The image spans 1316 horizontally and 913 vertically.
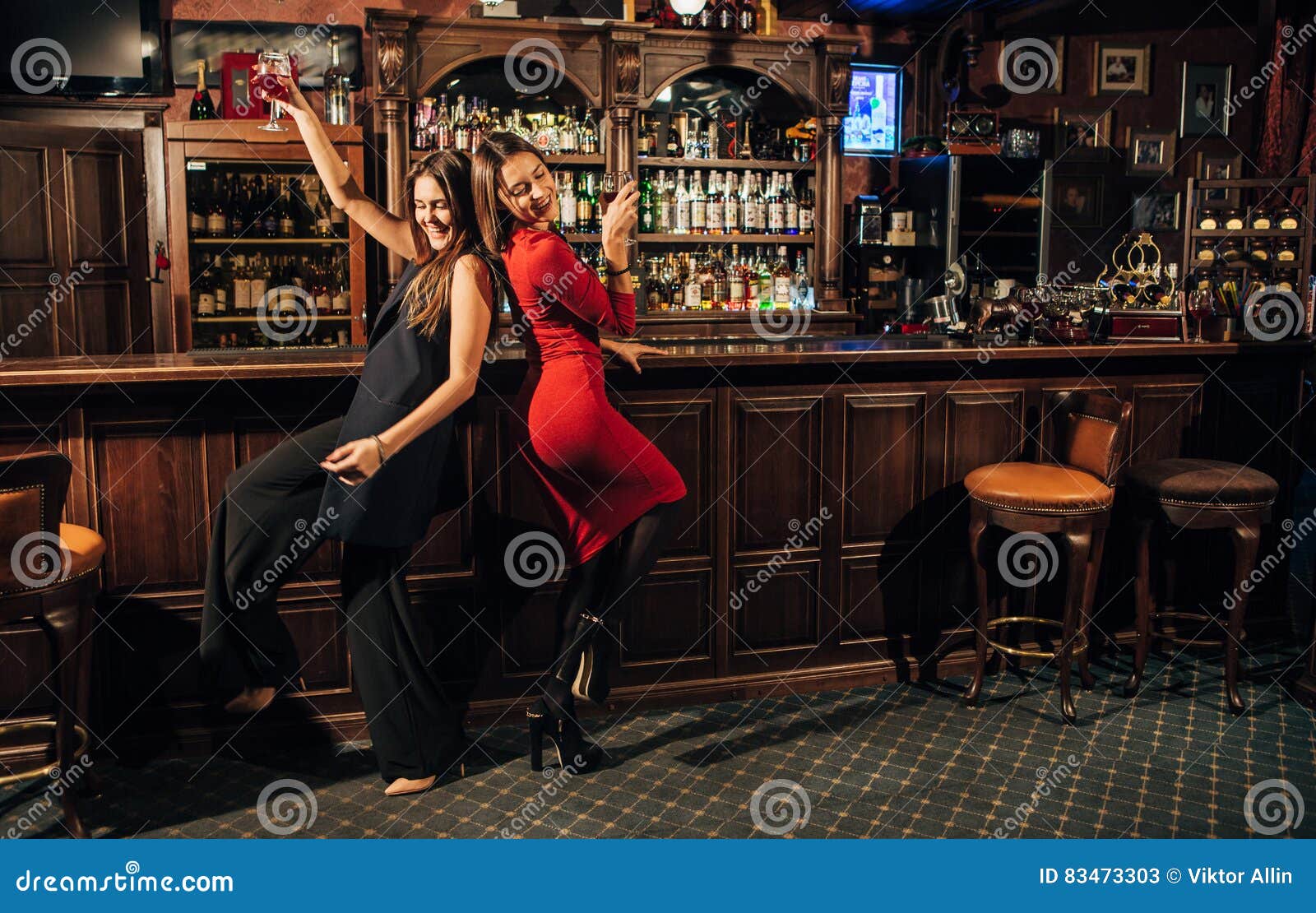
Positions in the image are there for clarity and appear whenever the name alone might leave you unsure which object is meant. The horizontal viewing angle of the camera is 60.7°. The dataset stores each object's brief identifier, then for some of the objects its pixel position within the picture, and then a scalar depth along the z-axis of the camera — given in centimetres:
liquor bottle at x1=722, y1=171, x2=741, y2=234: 623
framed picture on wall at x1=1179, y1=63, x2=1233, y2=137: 786
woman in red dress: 279
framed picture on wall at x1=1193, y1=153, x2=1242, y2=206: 430
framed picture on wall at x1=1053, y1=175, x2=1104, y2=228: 752
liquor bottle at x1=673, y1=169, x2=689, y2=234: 615
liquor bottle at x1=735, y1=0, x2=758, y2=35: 614
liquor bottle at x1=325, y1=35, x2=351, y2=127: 586
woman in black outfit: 274
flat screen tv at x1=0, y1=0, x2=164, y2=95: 582
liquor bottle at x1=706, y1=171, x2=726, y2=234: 621
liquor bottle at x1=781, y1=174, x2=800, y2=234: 632
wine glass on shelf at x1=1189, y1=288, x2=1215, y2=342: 406
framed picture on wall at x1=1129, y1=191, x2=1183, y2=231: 783
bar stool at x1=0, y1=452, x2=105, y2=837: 255
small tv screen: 722
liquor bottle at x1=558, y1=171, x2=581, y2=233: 602
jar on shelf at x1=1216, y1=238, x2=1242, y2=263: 433
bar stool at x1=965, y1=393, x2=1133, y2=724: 341
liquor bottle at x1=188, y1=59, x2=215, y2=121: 565
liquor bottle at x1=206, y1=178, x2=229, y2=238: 562
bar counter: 314
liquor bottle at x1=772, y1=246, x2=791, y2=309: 632
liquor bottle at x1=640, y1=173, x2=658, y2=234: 614
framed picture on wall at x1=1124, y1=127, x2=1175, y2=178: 777
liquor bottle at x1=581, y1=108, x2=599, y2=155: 600
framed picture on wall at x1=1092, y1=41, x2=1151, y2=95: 768
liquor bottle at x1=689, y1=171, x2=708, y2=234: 617
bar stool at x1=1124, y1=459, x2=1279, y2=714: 356
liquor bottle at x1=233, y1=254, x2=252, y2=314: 576
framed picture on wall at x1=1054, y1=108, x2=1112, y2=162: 758
